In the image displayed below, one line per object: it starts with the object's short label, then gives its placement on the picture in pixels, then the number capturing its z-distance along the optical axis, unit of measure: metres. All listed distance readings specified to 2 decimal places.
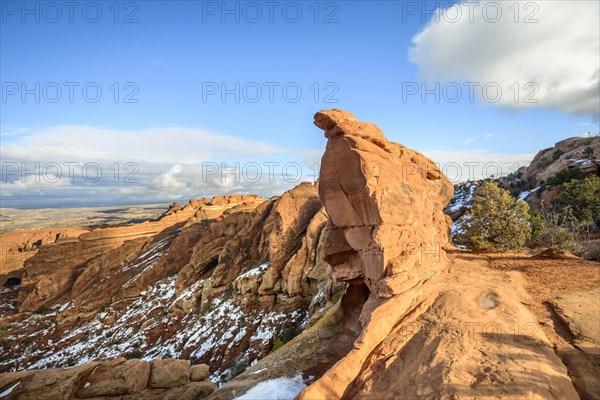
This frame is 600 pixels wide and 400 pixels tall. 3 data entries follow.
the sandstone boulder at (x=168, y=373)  13.75
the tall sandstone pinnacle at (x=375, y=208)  12.10
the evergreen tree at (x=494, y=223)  20.36
